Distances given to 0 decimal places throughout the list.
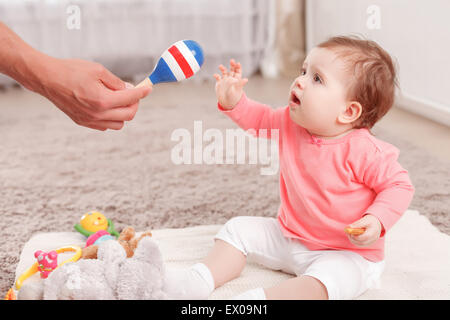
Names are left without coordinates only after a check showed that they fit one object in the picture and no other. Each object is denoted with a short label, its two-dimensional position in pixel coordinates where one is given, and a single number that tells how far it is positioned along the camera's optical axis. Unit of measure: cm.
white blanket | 91
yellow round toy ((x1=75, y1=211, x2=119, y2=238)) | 110
